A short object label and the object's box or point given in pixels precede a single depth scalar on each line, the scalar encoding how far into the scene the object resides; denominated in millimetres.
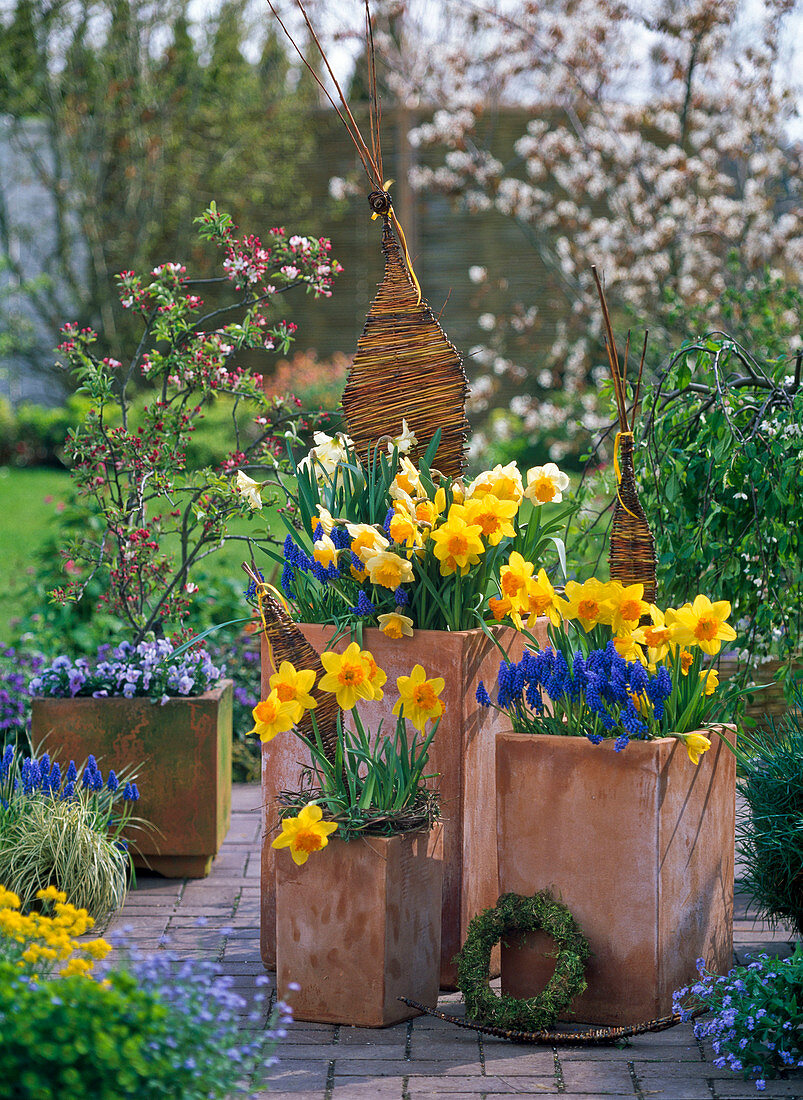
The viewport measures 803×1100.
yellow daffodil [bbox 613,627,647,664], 5574
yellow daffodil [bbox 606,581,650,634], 5625
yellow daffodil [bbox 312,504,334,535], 5867
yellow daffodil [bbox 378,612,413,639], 5852
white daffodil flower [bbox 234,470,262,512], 6797
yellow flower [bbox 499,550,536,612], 5684
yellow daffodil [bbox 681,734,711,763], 5504
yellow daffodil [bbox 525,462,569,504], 6199
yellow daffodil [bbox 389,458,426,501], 5852
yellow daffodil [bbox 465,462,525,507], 5941
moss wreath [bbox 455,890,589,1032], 5348
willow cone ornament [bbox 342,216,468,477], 6582
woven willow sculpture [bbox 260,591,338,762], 5734
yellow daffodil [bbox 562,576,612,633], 5645
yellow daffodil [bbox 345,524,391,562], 5652
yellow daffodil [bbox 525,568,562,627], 5668
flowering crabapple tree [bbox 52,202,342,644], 7805
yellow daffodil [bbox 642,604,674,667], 5559
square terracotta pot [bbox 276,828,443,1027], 5387
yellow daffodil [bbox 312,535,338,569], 5730
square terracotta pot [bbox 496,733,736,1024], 5445
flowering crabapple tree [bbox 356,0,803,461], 16500
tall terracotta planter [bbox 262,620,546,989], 5918
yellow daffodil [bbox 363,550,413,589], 5645
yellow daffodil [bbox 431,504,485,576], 5637
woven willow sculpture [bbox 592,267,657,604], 5937
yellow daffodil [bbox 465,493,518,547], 5762
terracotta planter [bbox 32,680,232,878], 7574
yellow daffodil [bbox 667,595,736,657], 5543
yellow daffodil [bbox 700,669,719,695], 5781
